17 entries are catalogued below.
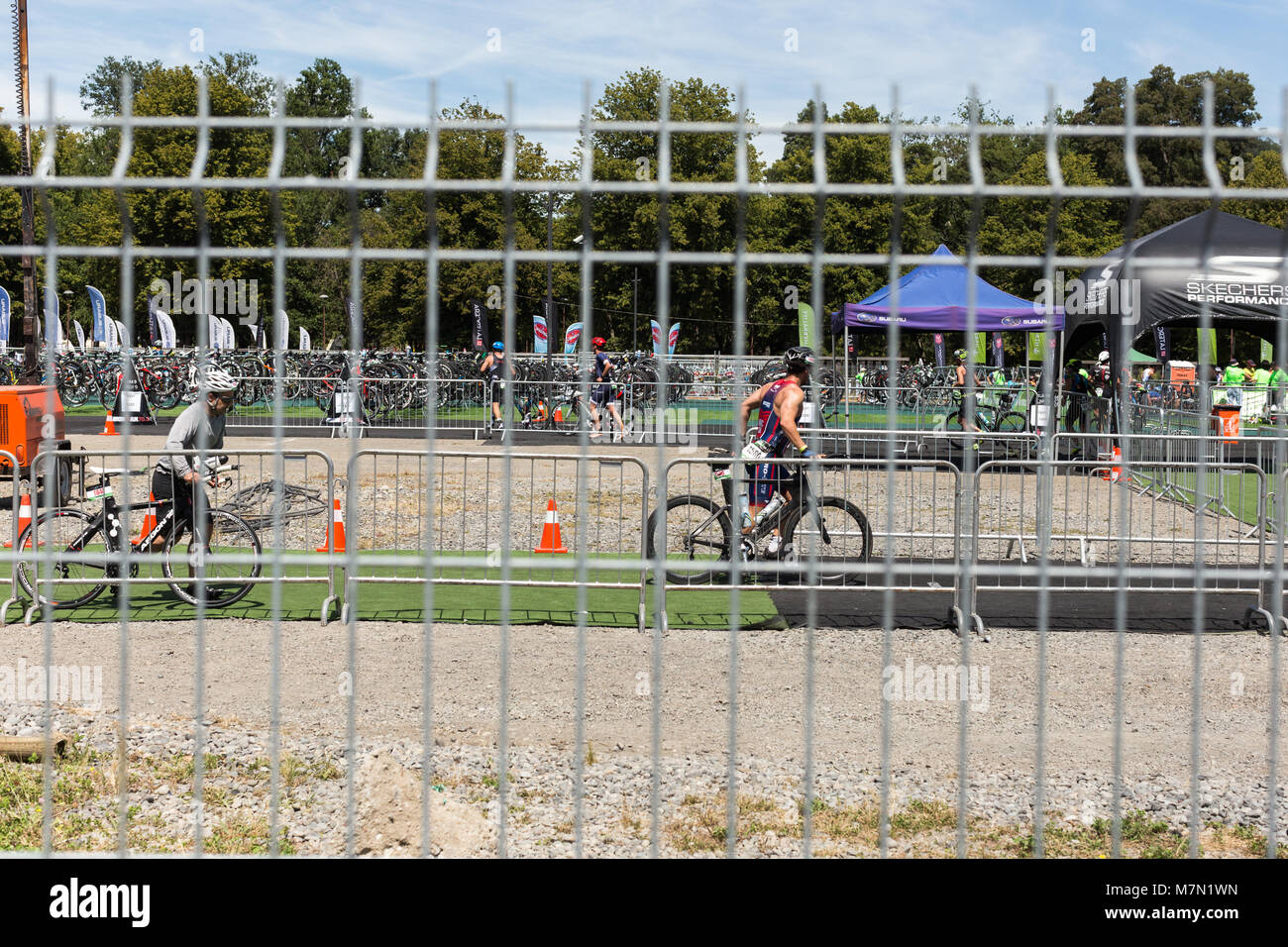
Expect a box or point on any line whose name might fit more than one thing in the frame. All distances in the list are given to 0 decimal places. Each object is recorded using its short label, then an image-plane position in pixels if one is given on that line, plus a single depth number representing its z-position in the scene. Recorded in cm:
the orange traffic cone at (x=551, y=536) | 969
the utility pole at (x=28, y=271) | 2372
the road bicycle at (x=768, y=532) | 886
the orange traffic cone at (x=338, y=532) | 997
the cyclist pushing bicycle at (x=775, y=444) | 895
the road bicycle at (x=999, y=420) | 2253
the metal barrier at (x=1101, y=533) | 924
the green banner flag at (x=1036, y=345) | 2492
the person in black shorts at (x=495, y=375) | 2408
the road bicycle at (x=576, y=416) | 2236
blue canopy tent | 2050
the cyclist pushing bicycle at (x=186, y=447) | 820
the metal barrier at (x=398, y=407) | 2500
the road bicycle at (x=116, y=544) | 800
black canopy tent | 1569
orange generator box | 1238
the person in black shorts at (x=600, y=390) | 2202
